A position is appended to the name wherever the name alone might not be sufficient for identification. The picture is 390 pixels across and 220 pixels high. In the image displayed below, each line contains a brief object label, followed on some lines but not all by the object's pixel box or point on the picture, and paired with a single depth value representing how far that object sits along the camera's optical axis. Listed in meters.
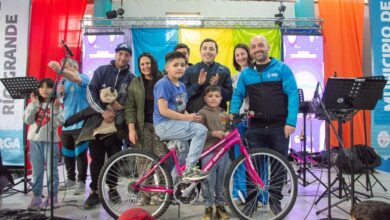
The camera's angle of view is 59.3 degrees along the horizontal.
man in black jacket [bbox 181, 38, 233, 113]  3.45
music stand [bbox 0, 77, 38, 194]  3.91
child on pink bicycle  2.82
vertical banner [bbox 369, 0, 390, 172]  5.89
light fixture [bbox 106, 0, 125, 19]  8.05
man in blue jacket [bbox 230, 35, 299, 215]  3.11
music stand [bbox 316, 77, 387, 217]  2.96
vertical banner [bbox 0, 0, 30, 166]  5.17
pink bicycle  2.88
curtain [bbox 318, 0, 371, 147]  7.29
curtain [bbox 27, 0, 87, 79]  5.60
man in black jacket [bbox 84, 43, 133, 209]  3.42
